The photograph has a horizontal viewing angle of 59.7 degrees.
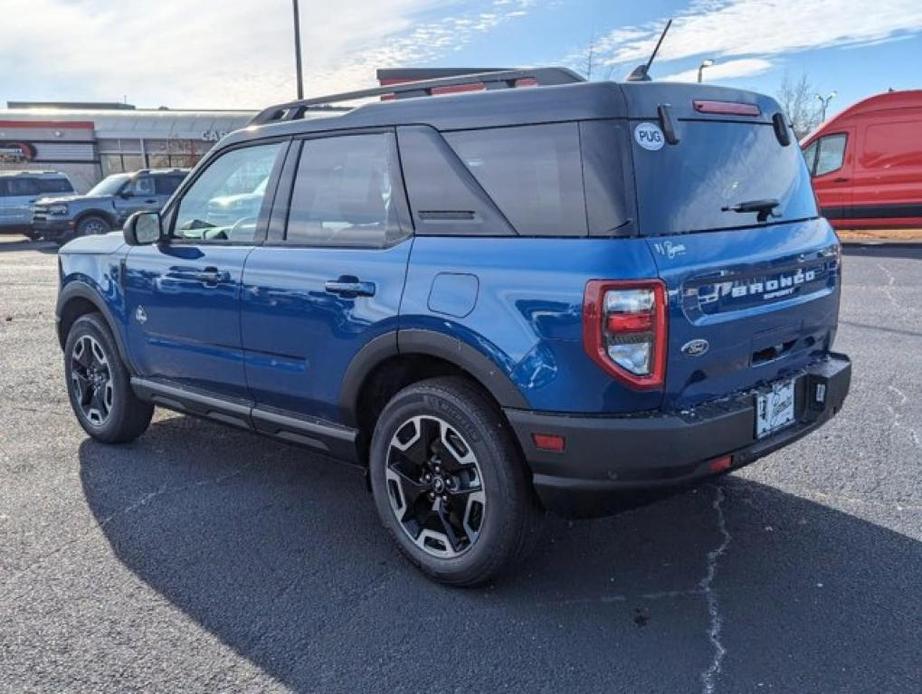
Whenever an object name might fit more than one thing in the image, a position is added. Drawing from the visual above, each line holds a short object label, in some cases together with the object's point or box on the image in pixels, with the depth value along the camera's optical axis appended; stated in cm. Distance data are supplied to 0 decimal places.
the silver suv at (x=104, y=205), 1909
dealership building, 3350
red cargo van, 1436
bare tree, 4378
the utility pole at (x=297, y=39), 2102
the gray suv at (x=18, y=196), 2068
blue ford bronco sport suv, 270
